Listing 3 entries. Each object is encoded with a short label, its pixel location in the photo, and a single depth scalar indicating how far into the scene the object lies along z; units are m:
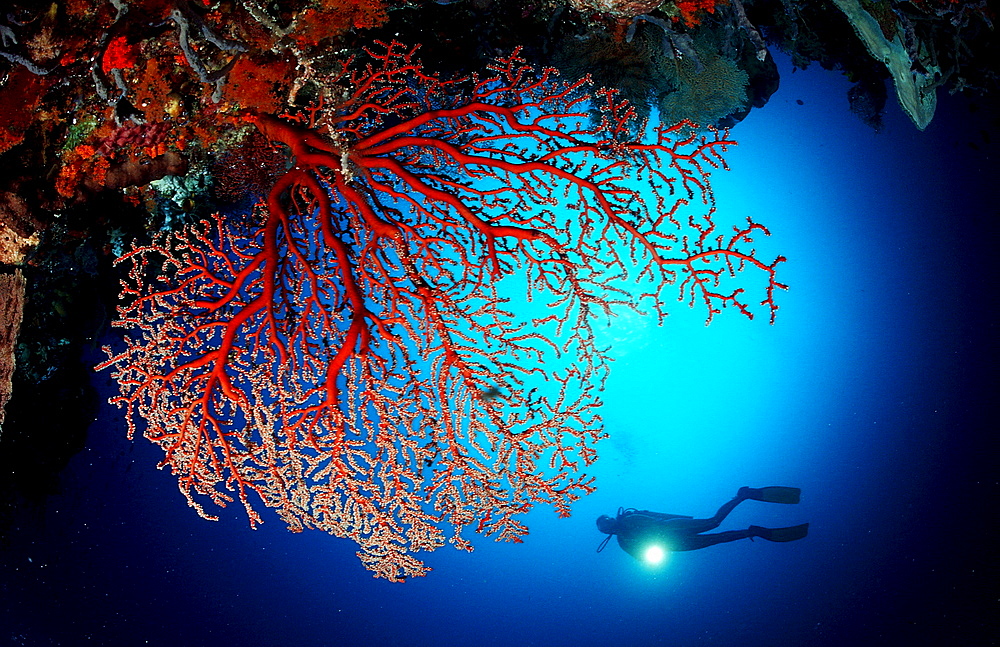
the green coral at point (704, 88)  3.18
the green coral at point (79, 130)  2.26
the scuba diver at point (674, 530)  8.38
